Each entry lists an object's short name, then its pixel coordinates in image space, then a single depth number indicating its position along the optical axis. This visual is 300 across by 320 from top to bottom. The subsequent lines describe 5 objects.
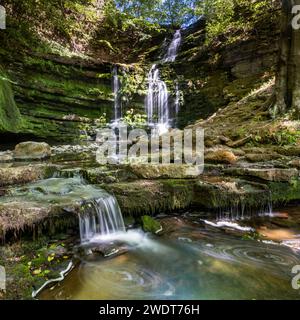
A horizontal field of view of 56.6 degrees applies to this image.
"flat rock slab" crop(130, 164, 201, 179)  5.31
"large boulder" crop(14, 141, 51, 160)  8.25
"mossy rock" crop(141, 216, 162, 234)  4.43
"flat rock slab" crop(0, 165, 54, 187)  5.03
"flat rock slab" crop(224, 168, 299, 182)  5.12
